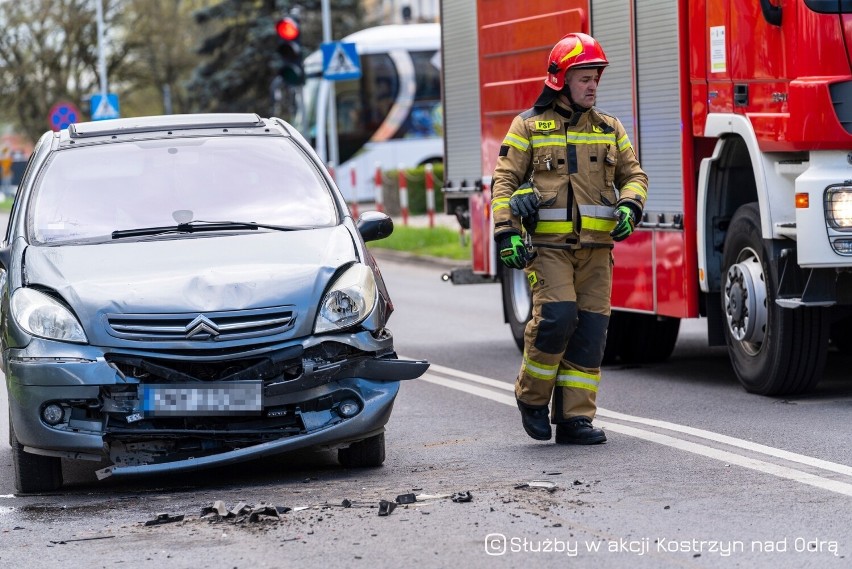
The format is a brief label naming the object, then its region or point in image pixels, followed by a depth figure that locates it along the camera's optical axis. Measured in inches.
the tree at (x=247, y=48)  1927.9
